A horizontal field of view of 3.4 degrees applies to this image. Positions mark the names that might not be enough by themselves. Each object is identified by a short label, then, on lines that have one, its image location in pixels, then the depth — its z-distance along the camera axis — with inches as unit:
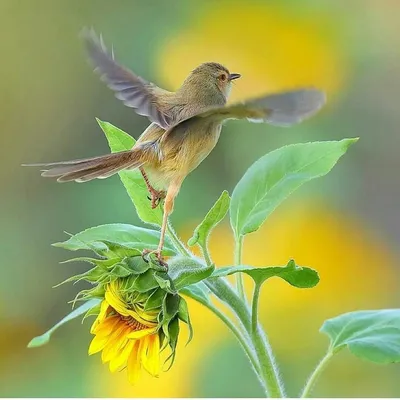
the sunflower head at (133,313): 123.0
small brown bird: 122.5
